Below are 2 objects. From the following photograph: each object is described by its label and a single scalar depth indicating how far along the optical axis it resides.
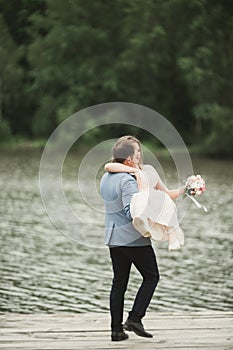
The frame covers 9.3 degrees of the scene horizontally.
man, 8.30
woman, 8.19
